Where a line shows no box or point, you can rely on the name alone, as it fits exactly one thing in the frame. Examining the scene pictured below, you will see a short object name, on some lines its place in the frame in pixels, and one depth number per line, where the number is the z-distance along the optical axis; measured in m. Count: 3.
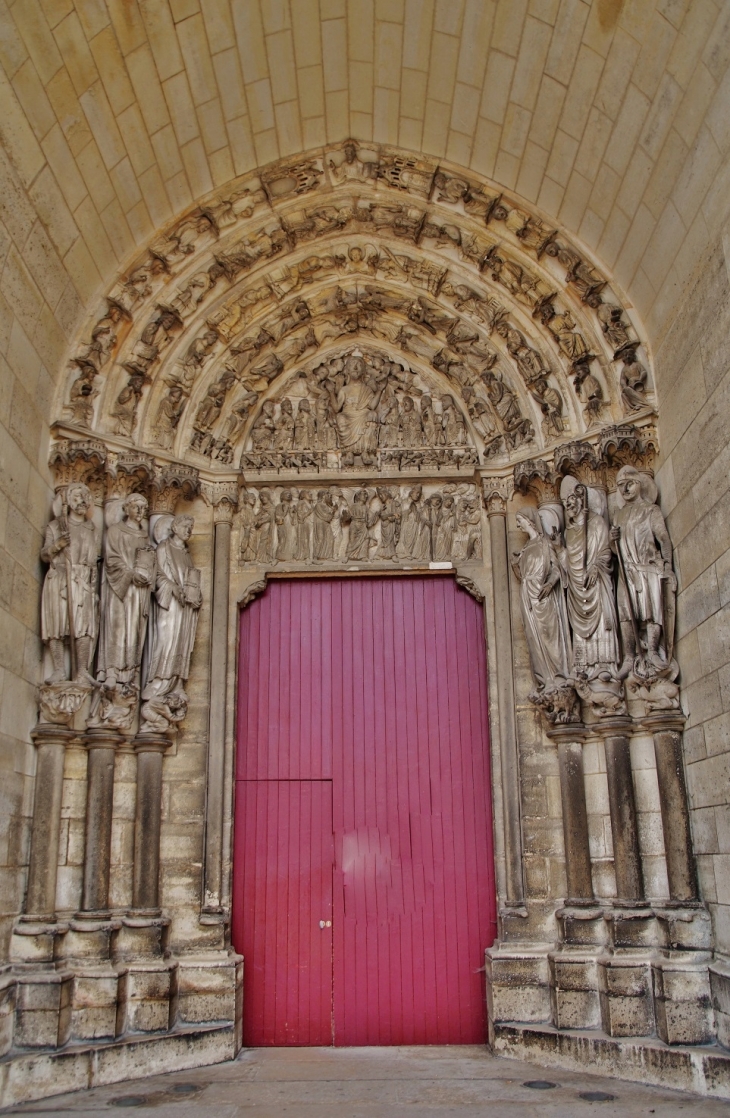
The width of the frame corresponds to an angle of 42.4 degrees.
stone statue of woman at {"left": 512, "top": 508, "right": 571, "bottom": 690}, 5.98
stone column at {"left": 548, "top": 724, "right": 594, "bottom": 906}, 5.71
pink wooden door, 6.04
